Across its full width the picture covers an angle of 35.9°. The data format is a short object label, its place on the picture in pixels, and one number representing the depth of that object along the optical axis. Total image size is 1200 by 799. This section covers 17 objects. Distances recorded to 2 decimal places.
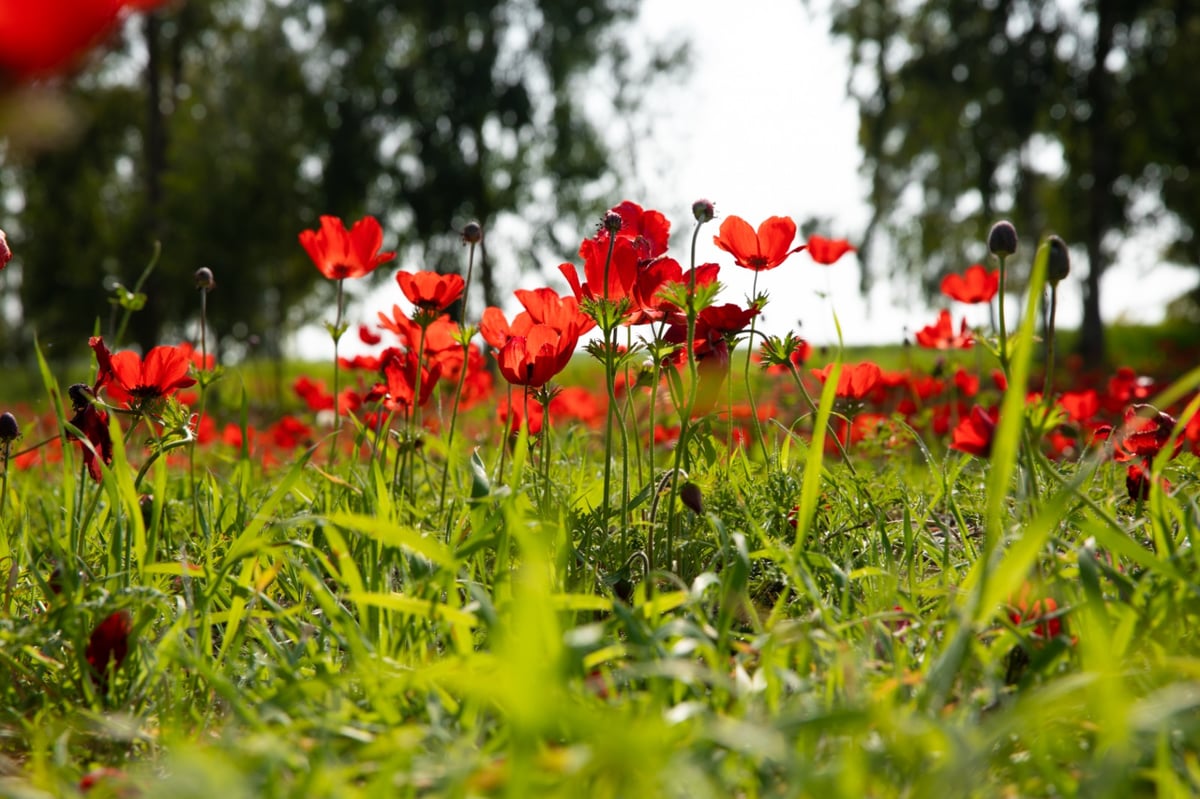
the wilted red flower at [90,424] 1.02
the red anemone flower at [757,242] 1.03
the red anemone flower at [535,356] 0.98
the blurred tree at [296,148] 9.97
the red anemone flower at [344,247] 1.15
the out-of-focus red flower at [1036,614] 0.87
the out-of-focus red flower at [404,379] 1.15
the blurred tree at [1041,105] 9.31
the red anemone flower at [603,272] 1.00
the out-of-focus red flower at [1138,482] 0.99
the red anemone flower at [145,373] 1.01
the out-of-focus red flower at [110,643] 0.87
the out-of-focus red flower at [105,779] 0.80
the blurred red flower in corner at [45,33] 0.48
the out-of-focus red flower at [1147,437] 0.99
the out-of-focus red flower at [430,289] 1.09
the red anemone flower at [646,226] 1.05
